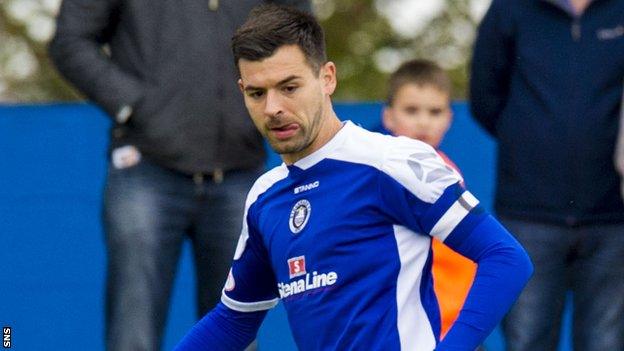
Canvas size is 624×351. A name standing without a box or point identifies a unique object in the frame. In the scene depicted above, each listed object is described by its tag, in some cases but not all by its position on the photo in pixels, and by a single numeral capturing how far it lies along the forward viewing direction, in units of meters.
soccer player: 9.09
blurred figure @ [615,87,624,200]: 13.22
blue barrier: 15.31
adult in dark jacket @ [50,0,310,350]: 13.16
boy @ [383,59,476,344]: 14.05
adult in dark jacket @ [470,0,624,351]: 13.47
